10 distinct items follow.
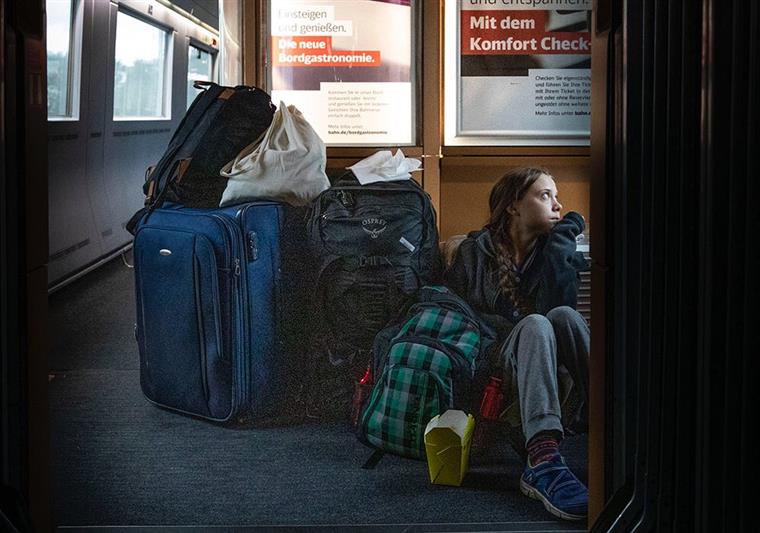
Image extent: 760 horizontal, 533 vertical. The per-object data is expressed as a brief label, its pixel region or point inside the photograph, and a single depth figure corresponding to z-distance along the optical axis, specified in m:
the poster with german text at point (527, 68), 3.58
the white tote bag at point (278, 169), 3.46
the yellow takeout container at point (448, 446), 3.18
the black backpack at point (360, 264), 3.46
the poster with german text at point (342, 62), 3.58
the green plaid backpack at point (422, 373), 3.23
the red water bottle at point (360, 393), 3.43
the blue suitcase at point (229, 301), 3.46
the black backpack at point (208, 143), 3.47
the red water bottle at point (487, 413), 3.33
